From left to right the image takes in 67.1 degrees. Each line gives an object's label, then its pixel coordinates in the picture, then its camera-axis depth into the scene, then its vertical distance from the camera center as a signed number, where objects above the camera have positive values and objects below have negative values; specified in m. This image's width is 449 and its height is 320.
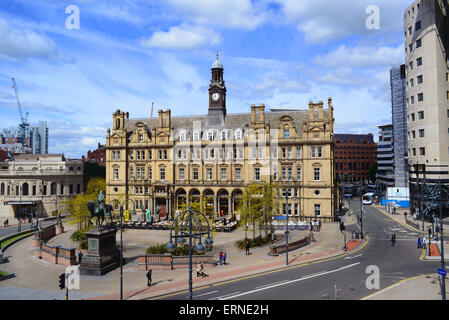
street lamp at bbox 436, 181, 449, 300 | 23.99 -8.21
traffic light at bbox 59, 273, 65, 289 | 25.28 -7.69
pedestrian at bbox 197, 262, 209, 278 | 32.72 -9.09
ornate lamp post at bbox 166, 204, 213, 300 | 21.06 -4.43
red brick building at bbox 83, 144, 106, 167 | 151.00 +10.86
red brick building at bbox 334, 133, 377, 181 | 177.62 +9.94
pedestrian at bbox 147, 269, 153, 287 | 29.57 -8.99
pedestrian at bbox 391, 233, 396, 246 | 46.33 -8.90
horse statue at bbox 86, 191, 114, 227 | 35.88 -3.17
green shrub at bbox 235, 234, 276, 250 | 45.50 -9.05
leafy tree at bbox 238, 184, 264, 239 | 46.56 -4.24
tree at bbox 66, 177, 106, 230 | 48.66 -4.54
